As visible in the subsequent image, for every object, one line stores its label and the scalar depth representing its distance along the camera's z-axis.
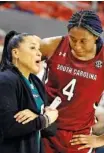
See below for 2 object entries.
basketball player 5.22
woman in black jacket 4.83
